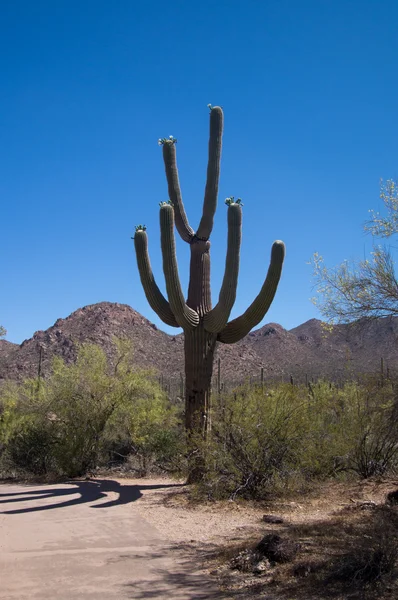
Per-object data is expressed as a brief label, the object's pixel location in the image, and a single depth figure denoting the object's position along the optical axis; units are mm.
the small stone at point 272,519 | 9334
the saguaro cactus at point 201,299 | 13359
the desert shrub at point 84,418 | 16469
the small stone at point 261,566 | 6480
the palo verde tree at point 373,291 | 9594
